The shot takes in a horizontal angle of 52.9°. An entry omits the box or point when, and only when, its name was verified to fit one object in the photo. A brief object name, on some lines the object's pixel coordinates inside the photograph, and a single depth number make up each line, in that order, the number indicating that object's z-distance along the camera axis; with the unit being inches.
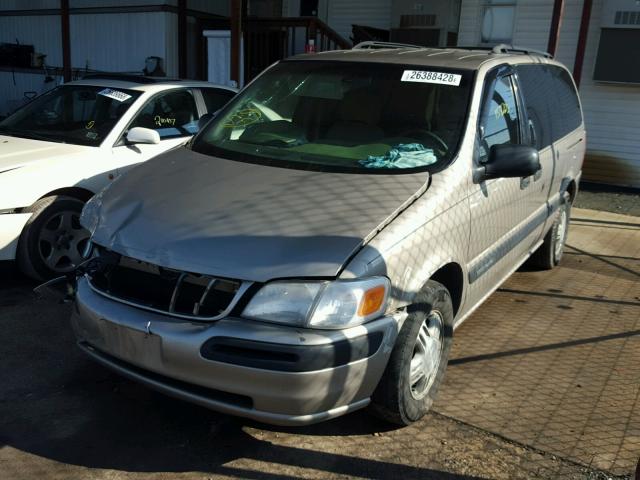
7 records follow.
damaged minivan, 106.5
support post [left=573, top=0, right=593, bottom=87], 381.7
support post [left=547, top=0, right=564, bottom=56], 346.9
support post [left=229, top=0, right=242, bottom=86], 350.9
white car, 188.7
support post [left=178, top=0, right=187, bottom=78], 510.3
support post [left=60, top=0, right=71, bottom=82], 523.2
